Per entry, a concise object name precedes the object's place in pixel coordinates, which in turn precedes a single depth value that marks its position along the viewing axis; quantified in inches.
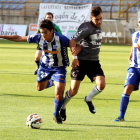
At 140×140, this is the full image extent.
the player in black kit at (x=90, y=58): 538.3
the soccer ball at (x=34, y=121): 456.1
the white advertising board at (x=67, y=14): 2645.2
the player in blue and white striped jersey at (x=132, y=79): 511.2
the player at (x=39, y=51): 873.1
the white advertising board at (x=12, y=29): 2810.5
